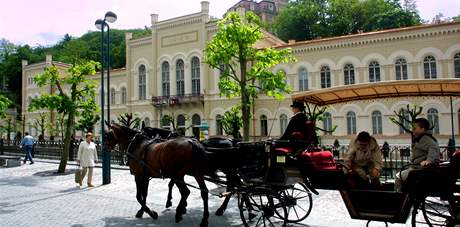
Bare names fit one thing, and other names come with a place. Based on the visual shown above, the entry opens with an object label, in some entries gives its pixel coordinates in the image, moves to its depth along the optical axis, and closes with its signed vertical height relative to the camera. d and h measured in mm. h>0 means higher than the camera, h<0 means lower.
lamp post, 15406 +3130
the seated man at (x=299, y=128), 7691 +10
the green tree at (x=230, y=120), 21081 +519
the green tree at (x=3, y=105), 26270 +1986
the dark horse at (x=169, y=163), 8844 -728
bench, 23359 -1590
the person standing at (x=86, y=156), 14898 -849
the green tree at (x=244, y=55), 14312 +2705
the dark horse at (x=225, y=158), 9062 -630
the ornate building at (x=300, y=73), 27250 +4565
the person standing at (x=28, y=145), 24234 -645
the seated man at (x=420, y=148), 6547 -359
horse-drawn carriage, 6523 -867
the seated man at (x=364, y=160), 7270 -606
